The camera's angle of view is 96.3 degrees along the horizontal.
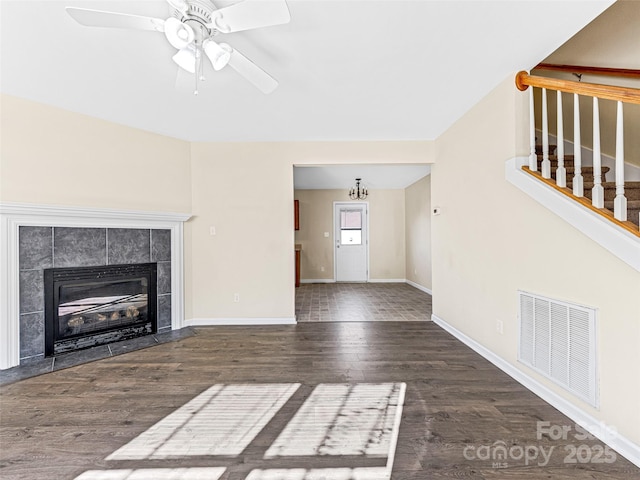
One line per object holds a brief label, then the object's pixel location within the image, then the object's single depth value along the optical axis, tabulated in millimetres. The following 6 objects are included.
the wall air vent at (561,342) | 1691
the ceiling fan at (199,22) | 1336
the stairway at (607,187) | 1871
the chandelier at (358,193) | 6913
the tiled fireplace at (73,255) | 2648
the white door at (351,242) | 7621
